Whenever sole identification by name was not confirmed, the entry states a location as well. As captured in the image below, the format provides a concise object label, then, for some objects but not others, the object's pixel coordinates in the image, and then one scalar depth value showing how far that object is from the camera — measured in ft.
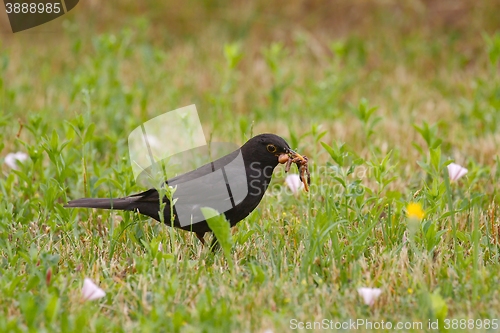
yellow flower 19.40
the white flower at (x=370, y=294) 20.15
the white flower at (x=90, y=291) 19.97
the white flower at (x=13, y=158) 31.78
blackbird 24.97
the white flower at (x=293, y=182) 30.35
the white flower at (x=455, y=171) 28.76
